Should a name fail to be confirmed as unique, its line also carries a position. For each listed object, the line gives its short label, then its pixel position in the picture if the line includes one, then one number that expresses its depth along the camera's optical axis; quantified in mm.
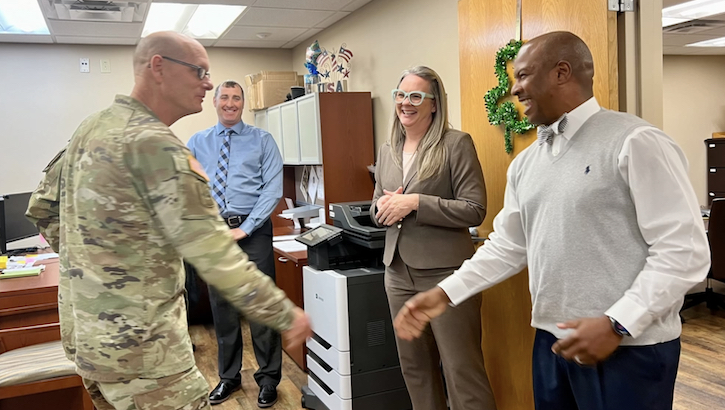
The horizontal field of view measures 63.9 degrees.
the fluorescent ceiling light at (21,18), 4293
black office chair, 4496
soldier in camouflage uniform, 1338
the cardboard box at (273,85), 5324
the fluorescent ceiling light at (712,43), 6207
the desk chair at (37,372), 2219
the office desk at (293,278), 3585
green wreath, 2171
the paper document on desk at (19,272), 2967
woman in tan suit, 2156
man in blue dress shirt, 3148
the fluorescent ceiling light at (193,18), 4480
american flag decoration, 4445
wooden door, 2123
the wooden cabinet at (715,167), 6910
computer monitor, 3792
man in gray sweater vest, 1258
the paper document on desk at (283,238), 4356
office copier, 2688
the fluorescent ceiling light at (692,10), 4688
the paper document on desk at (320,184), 4988
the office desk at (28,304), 2637
